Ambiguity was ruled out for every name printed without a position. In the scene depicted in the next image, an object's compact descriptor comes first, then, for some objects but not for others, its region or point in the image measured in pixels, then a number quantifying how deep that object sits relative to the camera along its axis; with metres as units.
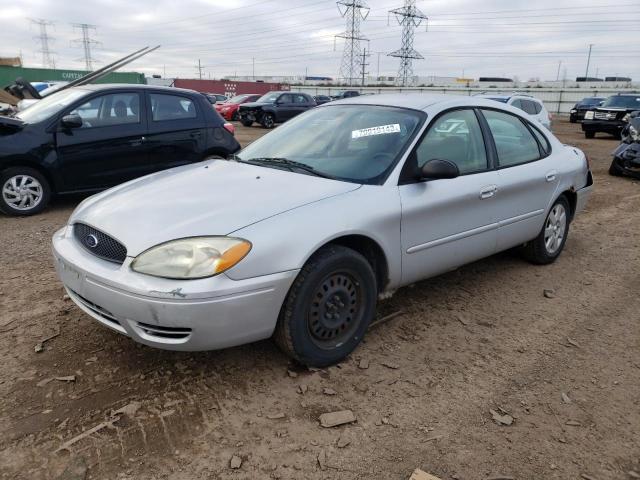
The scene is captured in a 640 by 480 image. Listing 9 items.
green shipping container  33.59
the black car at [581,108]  27.97
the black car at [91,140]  6.07
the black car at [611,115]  18.76
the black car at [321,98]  30.48
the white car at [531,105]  13.05
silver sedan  2.51
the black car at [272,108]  21.53
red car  23.19
